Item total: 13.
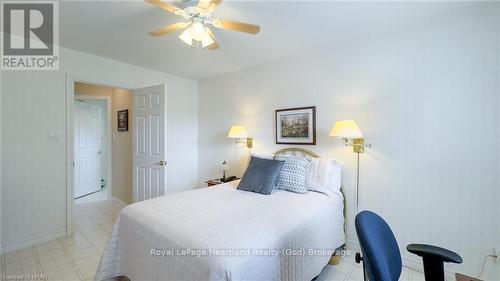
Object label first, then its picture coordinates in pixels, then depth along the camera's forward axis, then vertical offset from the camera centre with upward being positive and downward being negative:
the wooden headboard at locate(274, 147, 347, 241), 2.82 -0.21
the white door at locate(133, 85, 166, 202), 3.11 -0.09
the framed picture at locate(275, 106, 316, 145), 2.83 +0.14
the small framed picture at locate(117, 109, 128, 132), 4.14 +0.29
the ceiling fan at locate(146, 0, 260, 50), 1.60 +0.88
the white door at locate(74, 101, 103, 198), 4.61 -0.27
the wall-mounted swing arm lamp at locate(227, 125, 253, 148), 3.28 +0.05
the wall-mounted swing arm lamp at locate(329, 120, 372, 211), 2.23 +0.03
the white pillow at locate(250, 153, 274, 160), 2.81 -0.26
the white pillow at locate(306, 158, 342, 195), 2.38 -0.43
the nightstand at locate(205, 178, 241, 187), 3.43 -0.71
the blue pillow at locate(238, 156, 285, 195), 2.35 -0.43
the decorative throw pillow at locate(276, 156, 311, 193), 2.36 -0.41
